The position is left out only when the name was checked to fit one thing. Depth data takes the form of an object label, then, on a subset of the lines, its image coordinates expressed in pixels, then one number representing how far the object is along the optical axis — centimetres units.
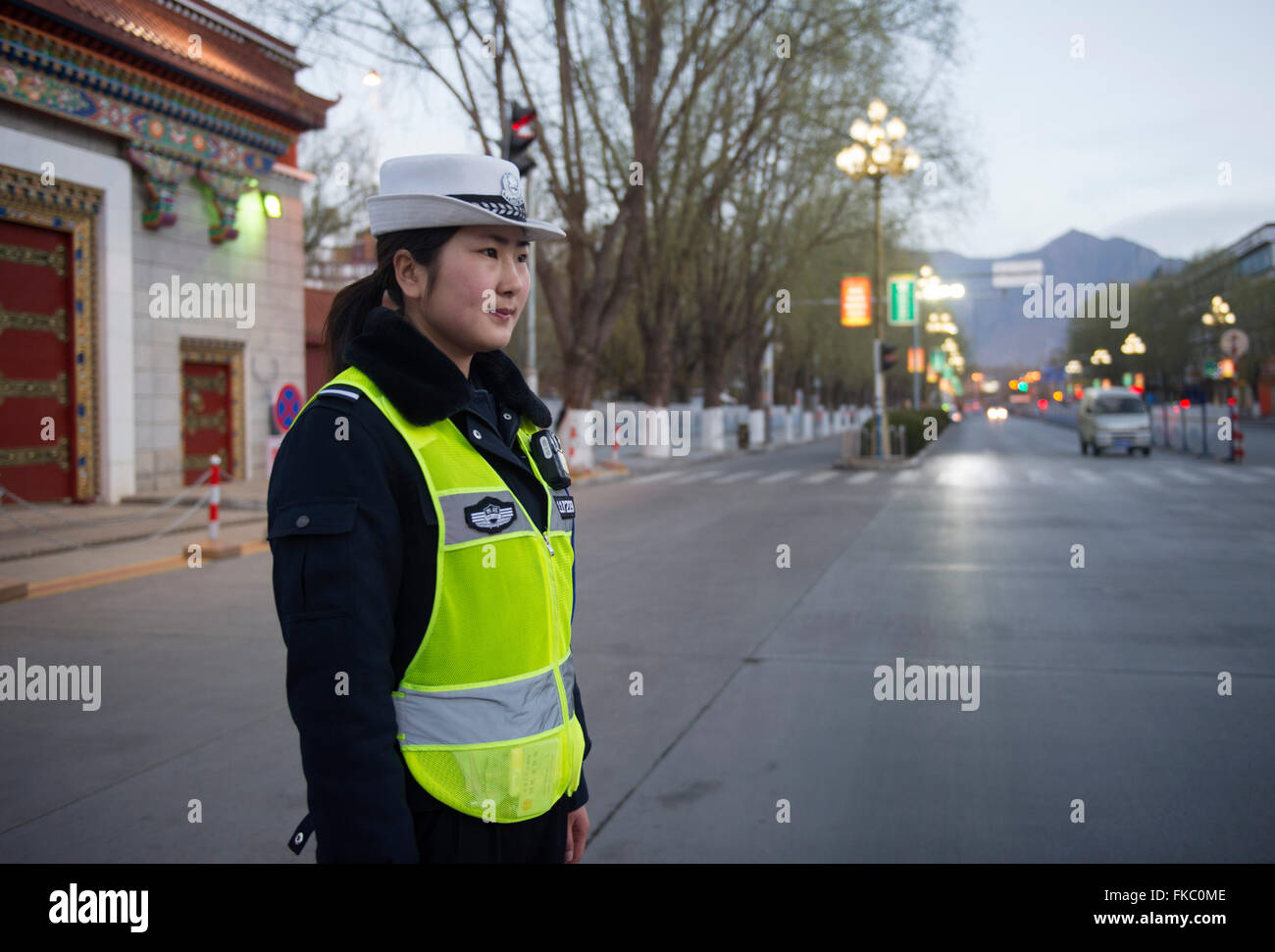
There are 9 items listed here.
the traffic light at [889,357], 2686
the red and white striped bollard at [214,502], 1187
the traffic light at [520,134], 1580
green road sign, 3008
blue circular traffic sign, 1322
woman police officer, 175
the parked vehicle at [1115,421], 2942
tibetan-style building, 1522
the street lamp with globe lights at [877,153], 2523
